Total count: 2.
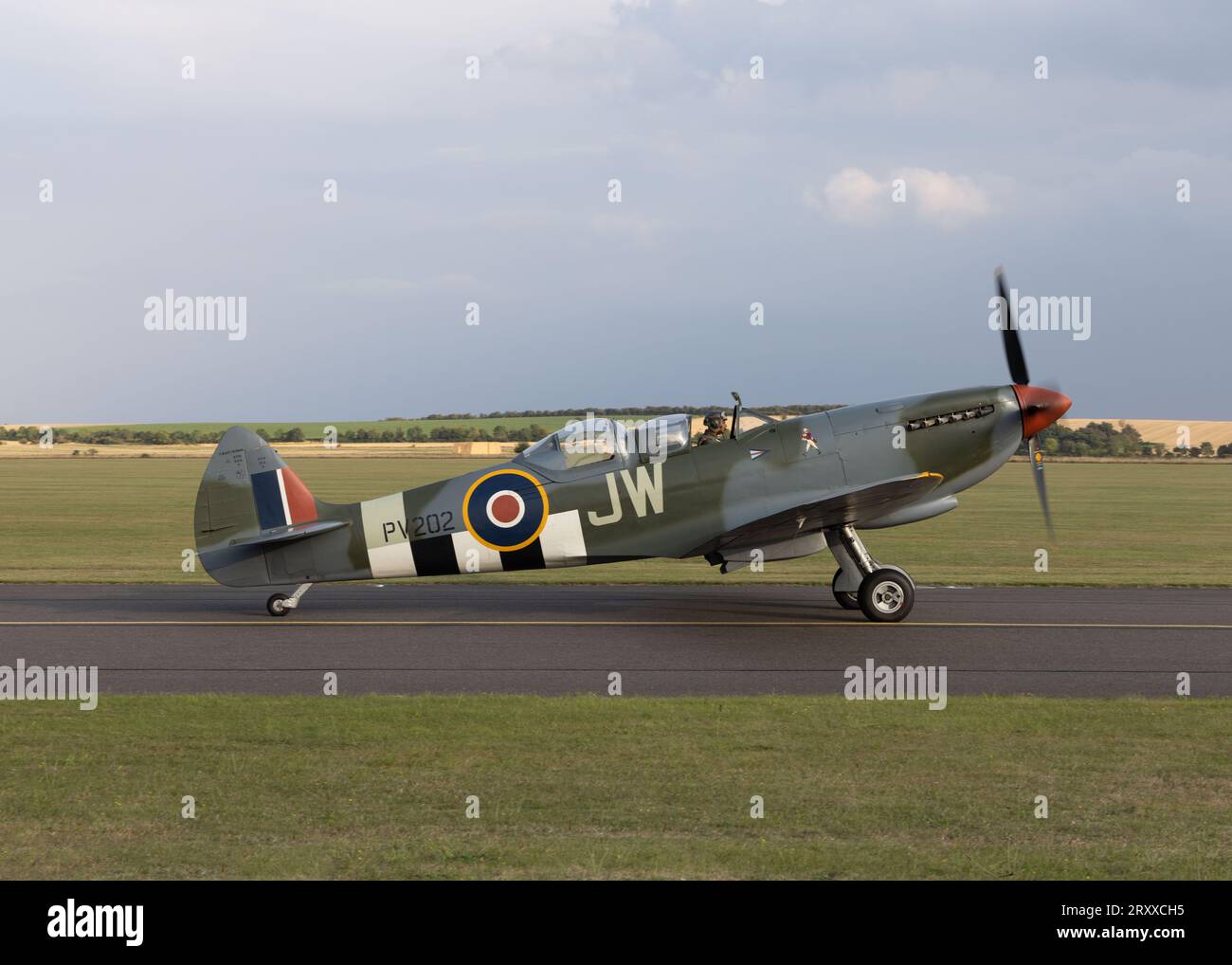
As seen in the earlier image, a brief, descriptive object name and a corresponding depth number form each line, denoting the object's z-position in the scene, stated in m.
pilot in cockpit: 15.66
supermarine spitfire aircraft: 15.42
